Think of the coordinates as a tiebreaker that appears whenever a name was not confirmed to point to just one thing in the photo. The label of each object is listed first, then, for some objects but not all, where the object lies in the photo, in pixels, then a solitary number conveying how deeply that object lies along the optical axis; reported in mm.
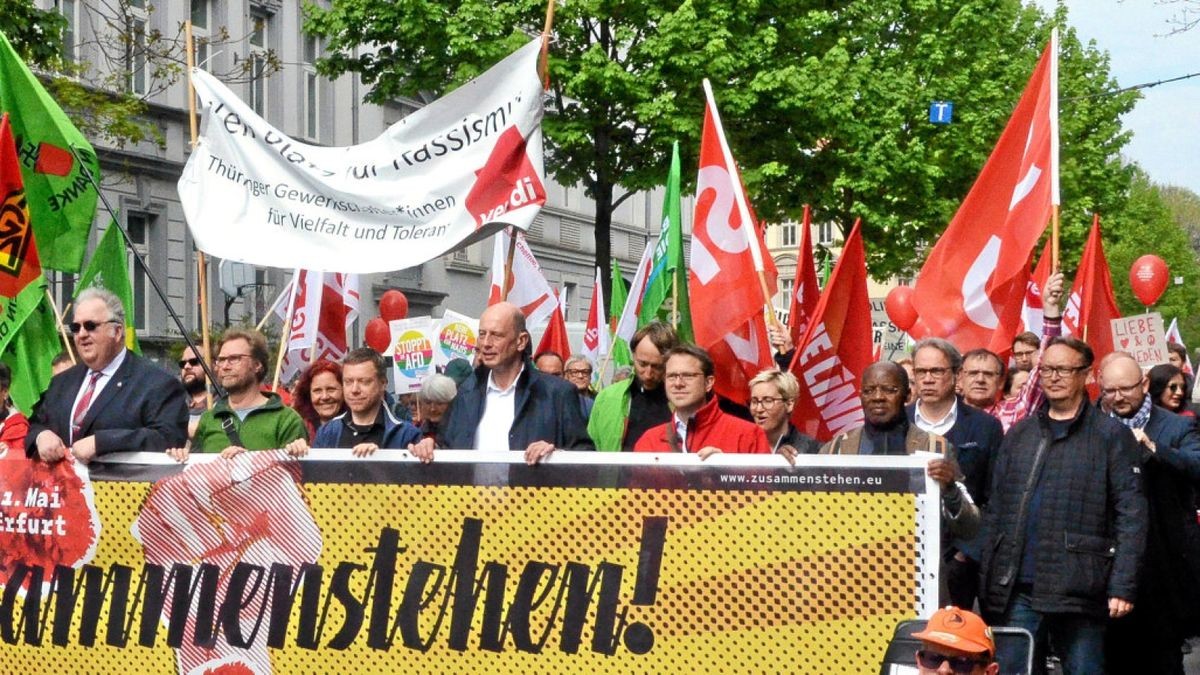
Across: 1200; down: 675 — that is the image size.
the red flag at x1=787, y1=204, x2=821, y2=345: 10500
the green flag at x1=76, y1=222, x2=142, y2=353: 11883
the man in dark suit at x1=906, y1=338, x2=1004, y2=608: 7543
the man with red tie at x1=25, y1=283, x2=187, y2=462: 7273
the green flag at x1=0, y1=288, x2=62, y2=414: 9023
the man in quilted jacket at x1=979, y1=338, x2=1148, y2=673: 6973
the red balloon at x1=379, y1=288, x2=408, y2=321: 20859
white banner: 8859
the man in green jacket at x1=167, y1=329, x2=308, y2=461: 7758
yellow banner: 6156
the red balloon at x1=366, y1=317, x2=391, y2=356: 19516
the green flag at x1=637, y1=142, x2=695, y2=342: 10555
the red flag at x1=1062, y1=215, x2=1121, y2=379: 12531
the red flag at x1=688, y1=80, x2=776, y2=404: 9367
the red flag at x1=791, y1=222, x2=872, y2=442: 9312
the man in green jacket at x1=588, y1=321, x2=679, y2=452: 8430
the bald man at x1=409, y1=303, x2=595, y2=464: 7504
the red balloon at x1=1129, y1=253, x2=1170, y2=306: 20328
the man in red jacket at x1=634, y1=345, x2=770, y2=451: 7172
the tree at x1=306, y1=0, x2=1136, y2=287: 26875
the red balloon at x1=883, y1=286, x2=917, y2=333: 19250
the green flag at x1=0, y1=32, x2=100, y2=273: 9227
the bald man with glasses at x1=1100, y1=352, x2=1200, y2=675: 7707
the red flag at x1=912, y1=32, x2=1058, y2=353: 10211
